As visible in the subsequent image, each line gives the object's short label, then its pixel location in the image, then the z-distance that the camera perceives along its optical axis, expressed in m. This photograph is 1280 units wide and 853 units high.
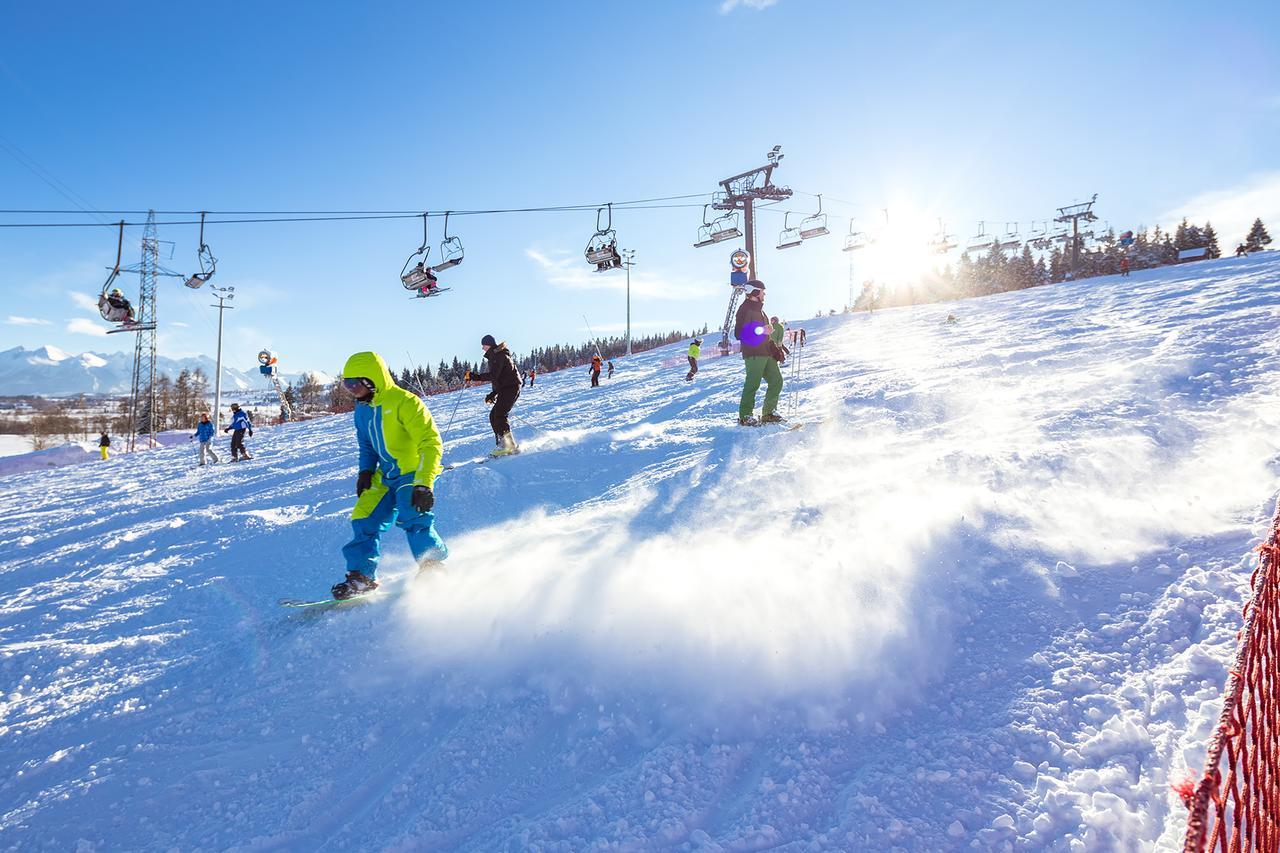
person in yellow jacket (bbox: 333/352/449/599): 3.91
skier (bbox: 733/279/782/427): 7.74
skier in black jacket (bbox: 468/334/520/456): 8.84
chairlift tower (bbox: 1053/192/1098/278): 39.72
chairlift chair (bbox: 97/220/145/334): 16.62
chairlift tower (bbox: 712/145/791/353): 25.44
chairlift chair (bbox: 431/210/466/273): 15.51
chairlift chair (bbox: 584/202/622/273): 17.53
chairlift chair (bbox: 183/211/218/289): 15.40
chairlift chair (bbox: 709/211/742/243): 23.83
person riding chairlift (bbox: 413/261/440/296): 15.75
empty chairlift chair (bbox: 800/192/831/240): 25.30
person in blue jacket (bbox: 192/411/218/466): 14.67
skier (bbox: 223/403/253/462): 15.52
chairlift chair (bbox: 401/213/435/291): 15.75
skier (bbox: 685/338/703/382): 19.88
